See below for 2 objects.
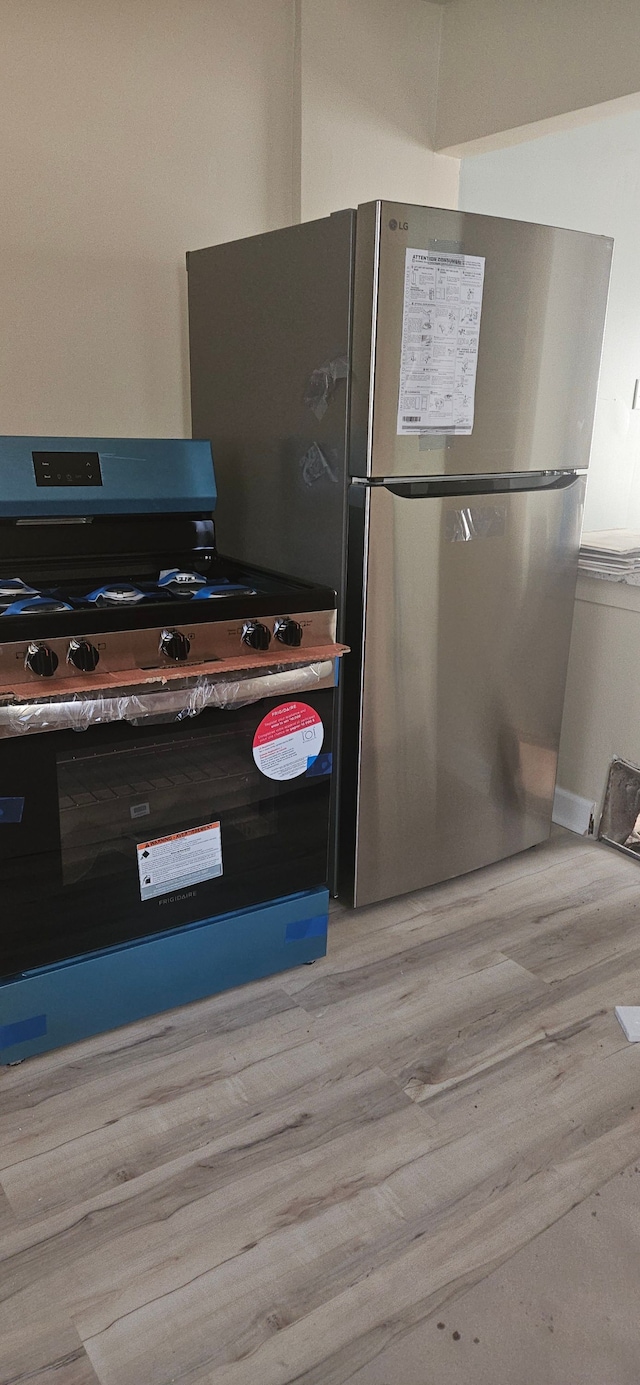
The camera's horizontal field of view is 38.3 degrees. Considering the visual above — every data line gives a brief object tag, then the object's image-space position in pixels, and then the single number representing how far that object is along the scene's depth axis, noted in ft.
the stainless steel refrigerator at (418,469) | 6.04
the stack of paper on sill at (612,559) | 8.07
